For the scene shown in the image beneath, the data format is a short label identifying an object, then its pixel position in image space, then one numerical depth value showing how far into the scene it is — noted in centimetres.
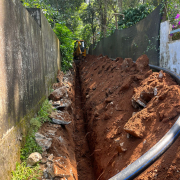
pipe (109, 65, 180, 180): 188
